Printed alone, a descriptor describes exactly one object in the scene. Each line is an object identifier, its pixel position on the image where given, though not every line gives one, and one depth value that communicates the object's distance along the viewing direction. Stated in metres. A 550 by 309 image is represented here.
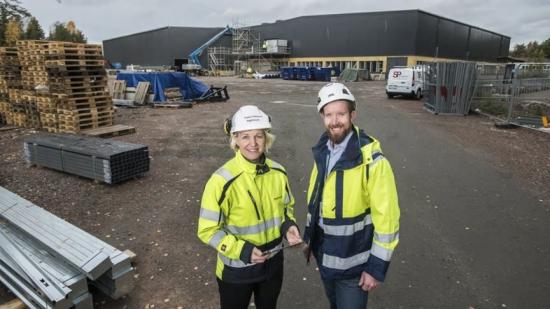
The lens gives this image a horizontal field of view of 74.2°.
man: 2.11
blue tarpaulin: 19.36
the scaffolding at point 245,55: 67.50
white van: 22.73
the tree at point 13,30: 59.22
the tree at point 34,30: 74.69
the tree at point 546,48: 86.01
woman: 2.26
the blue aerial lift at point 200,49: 67.69
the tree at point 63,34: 90.75
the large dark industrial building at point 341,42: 55.84
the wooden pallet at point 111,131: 10.76
